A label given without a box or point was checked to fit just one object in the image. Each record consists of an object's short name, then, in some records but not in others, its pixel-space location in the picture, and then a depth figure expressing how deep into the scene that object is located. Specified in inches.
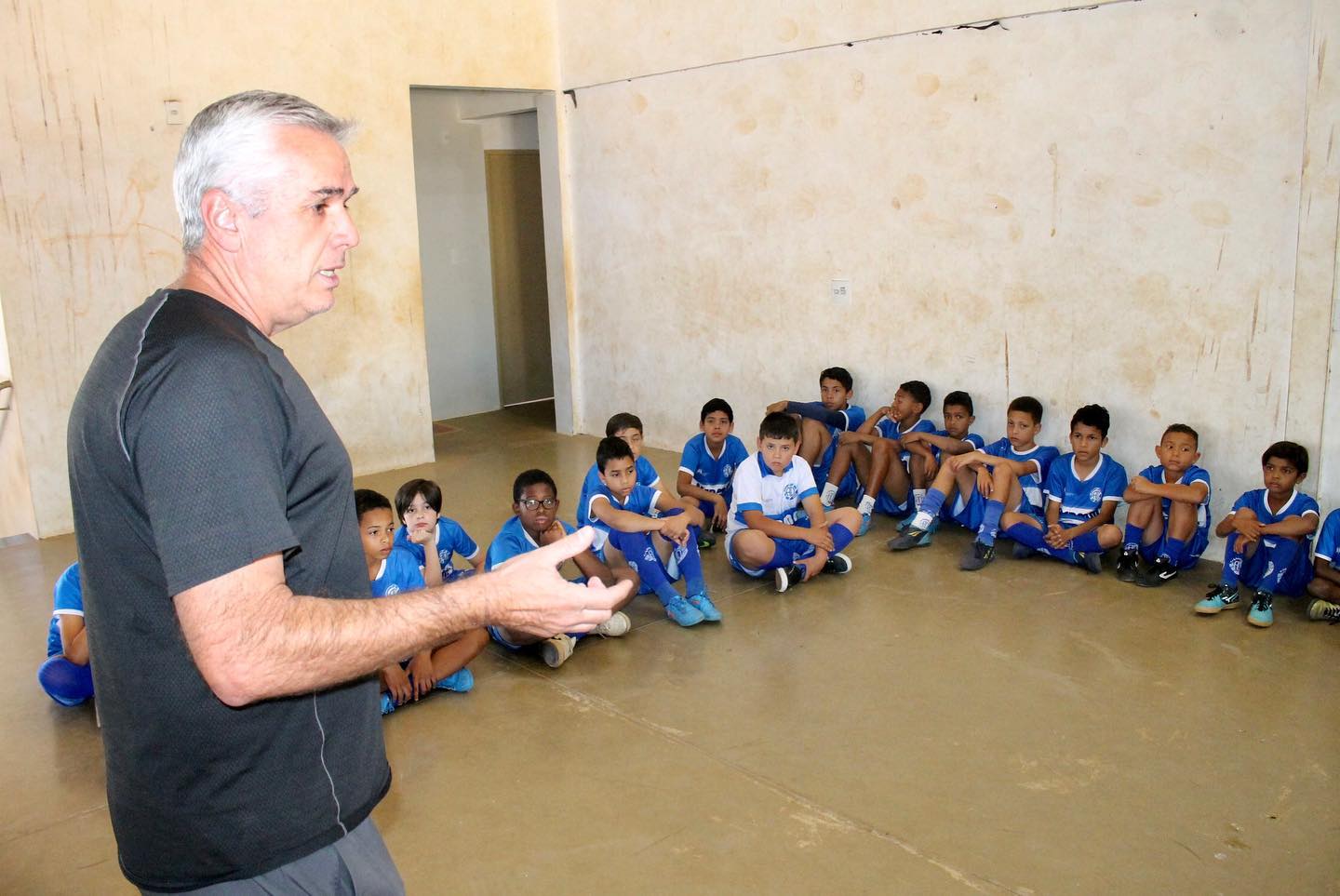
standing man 46.8
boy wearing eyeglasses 173.2
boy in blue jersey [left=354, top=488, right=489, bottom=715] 153.2
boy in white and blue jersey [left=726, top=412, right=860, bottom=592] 195.0
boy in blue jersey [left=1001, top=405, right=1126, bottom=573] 199.8
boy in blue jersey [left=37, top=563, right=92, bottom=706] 152.8
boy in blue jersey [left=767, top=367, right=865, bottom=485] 246.5
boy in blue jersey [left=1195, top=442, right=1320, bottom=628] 176.1
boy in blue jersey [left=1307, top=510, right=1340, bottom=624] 172.6
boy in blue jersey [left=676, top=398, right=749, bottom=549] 227.6
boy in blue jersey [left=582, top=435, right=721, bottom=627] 179.6
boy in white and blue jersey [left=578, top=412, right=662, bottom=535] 192.4
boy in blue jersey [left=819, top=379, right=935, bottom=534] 232.5
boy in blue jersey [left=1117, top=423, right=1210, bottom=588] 190.5
